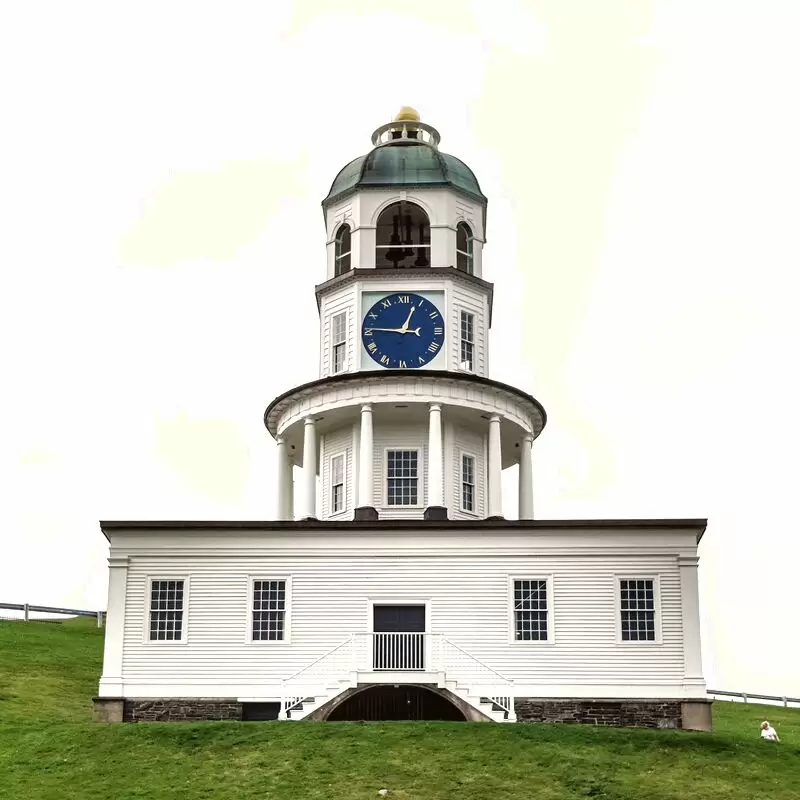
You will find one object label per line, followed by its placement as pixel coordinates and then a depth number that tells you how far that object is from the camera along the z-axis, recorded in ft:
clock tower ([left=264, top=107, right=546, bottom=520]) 152.46
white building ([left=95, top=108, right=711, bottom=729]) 135.13
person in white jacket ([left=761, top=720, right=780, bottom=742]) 135.74
